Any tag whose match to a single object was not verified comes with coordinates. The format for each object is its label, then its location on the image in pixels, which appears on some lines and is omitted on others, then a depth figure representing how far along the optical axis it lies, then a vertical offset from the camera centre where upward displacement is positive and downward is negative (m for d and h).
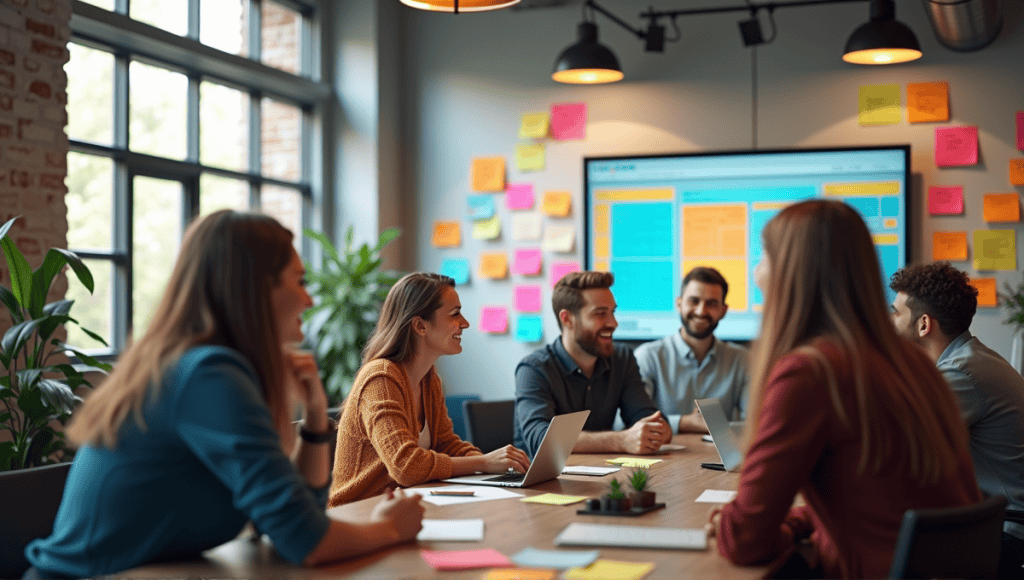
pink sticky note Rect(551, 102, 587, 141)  5.41 +0.91
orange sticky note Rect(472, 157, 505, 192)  5.58 +0.62
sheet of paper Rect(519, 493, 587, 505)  2.18 -0.54
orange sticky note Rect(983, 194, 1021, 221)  4.64 +0.35
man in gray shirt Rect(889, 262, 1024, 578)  2.52 -0.30
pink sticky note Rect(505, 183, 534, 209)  5.50 +0.47
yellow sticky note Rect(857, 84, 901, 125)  4.82 +0.90
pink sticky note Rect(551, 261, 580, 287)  5.38 +0.04
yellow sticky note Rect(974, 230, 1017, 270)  4.65 +0.14
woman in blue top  1.45 -0.26
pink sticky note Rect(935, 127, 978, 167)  4.68 +0.67
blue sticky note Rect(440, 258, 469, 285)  5.64 +0.04
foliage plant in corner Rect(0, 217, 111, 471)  2.96 -0.31
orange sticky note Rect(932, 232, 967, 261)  4.70 +0.16
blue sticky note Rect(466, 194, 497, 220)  5.61 +0.42
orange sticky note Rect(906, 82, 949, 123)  4.72 +0.90
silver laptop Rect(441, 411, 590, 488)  2.36 -0.48
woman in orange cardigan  2.46 -0.38
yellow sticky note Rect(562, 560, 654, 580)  1.51 -0.50
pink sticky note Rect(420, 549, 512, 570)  1.59 -0.50
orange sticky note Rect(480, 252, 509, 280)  5.55 +0.06
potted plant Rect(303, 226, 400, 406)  5.13 -0.20
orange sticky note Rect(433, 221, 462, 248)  5.70 +0.25
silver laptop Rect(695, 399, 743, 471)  2.71 -0.47
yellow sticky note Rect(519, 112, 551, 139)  5.48 +0.90
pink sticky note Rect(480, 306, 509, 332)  5.56 -0.27
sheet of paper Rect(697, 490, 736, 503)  2.24 -0.55
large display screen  4.75 +0.35
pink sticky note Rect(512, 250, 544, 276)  5.47 +0.07
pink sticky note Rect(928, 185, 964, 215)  4.70 +0.39
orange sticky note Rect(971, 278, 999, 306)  4.65 -0.07
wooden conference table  1.54 -0.51
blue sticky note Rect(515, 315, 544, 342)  5.49 -0.32
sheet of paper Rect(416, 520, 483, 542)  1.78 -0.51
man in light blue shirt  4.19 -0.40
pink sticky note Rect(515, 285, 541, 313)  5.49 -0.14
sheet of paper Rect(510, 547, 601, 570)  1.59 -0.50
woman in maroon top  1.53 -0.24
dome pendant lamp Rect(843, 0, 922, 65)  4.17 +1.09
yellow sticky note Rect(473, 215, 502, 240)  5.57 +0.28
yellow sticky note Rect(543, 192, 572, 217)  5.40 +0.42
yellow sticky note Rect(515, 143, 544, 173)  5.50 +0.71
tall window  4.27 +0.77
